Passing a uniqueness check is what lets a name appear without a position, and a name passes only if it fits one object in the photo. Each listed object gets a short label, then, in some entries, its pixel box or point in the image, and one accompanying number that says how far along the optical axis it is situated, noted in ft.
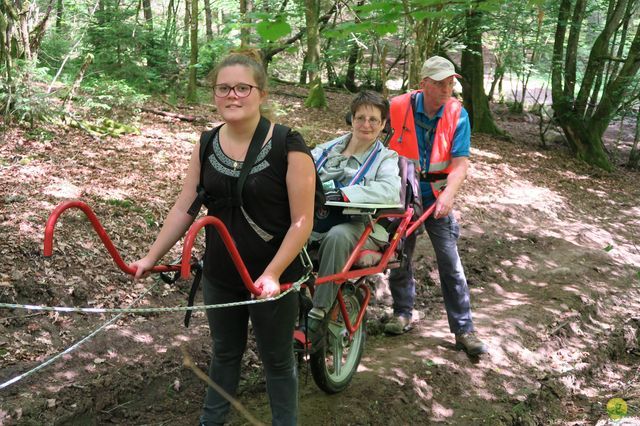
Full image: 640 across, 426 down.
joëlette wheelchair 12.35
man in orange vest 15.12
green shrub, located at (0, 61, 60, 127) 26.89
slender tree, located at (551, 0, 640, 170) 48.98
